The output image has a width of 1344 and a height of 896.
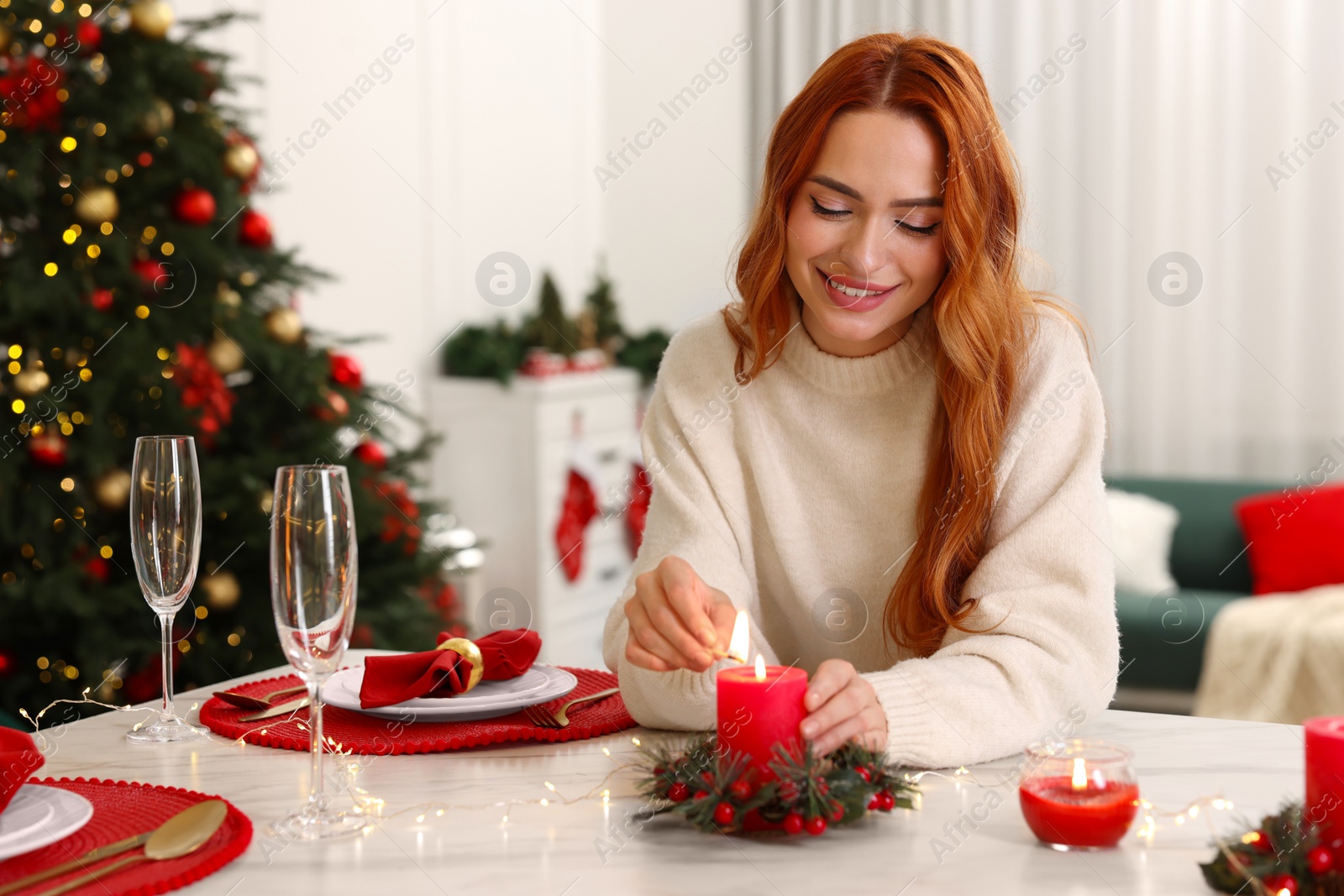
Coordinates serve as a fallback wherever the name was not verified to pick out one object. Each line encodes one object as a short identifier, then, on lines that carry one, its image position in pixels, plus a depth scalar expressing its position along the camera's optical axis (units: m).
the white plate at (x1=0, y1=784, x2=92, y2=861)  0.83
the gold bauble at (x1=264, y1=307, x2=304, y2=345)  2.77
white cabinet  4.58
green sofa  3.73
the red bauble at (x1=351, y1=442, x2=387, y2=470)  2.93
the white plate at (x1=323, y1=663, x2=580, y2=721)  1.21
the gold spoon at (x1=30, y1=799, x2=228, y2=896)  0.86
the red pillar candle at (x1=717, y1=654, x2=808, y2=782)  0.93
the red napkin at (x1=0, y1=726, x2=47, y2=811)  0.87
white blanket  3.42
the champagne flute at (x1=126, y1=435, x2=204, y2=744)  1.21
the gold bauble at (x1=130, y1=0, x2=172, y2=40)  2.55
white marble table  0.84
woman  1.20
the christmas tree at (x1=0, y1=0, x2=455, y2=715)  2.41
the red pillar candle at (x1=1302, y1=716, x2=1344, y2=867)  0.78
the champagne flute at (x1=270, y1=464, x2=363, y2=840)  0.91
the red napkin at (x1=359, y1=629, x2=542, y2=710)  1.20
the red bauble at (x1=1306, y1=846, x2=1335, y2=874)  0.77
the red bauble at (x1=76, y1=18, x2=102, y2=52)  2.48
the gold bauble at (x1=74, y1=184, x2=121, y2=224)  2.47
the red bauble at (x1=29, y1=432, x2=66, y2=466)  2.38
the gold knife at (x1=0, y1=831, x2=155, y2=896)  0.81
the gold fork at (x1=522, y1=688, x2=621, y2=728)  1.21
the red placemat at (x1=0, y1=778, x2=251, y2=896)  0.83
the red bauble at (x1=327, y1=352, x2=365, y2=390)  2.89
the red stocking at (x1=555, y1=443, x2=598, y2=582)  4.67
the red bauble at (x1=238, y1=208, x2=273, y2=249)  2.73
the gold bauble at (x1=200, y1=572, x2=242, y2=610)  2.58
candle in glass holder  0.88
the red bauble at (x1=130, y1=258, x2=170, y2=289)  2.54
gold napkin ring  1.25
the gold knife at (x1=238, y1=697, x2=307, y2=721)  1.25
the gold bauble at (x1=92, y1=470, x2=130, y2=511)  2.45
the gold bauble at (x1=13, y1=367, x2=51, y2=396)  2.38
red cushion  3.82
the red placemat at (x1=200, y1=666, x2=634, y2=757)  1.16
